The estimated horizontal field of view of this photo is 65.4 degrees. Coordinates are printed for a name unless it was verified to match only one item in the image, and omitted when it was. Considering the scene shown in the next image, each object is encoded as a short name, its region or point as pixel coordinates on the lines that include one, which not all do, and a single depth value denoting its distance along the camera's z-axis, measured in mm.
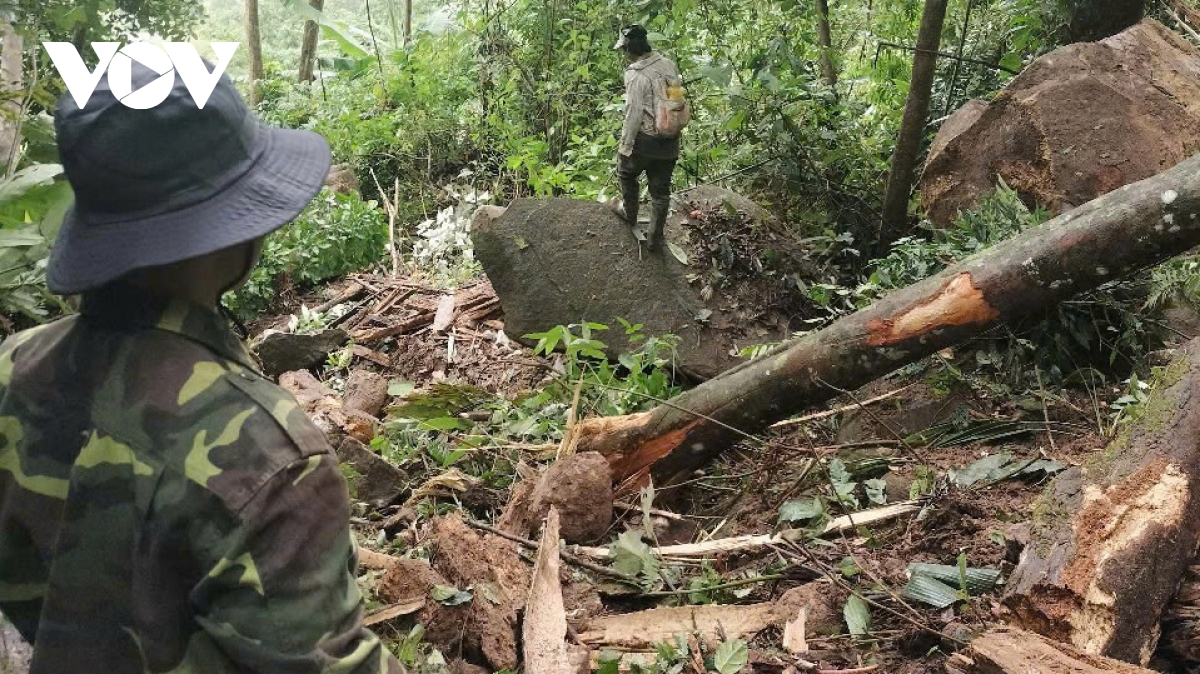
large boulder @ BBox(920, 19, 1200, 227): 6000
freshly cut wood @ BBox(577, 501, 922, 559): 3848
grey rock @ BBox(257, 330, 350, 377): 7293
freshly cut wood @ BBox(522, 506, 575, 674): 3084
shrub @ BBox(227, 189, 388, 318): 8555
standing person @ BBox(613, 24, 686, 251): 6711
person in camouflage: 1465
